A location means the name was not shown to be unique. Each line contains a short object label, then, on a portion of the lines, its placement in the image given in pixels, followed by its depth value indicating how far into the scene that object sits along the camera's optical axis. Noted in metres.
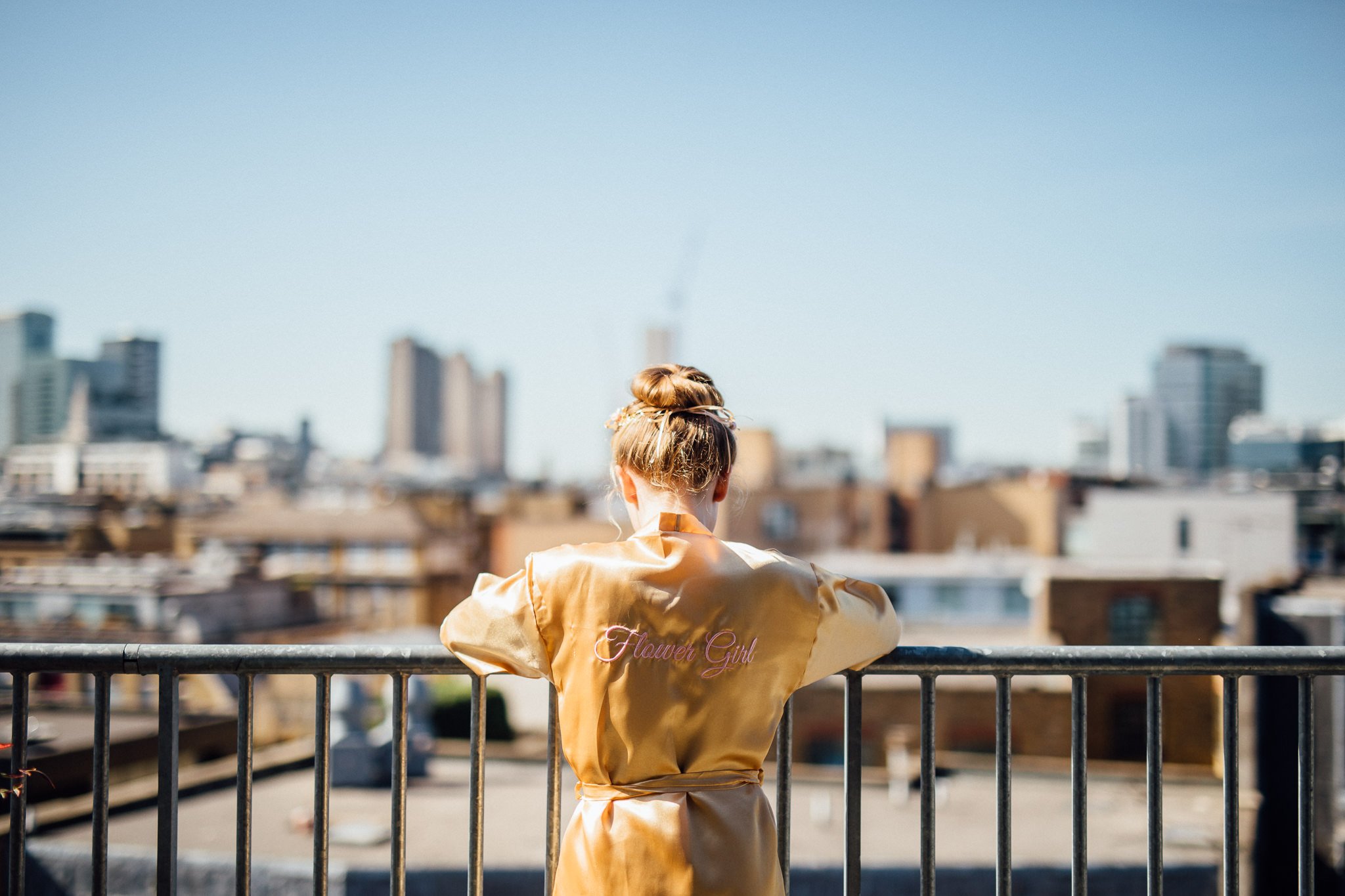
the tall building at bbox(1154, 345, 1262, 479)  72.06
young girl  2.11
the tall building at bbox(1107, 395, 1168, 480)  73.00
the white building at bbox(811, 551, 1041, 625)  32.91
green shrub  30.06
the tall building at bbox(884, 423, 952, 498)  62.59
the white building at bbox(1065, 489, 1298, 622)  42.25
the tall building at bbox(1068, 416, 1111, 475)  80.25
